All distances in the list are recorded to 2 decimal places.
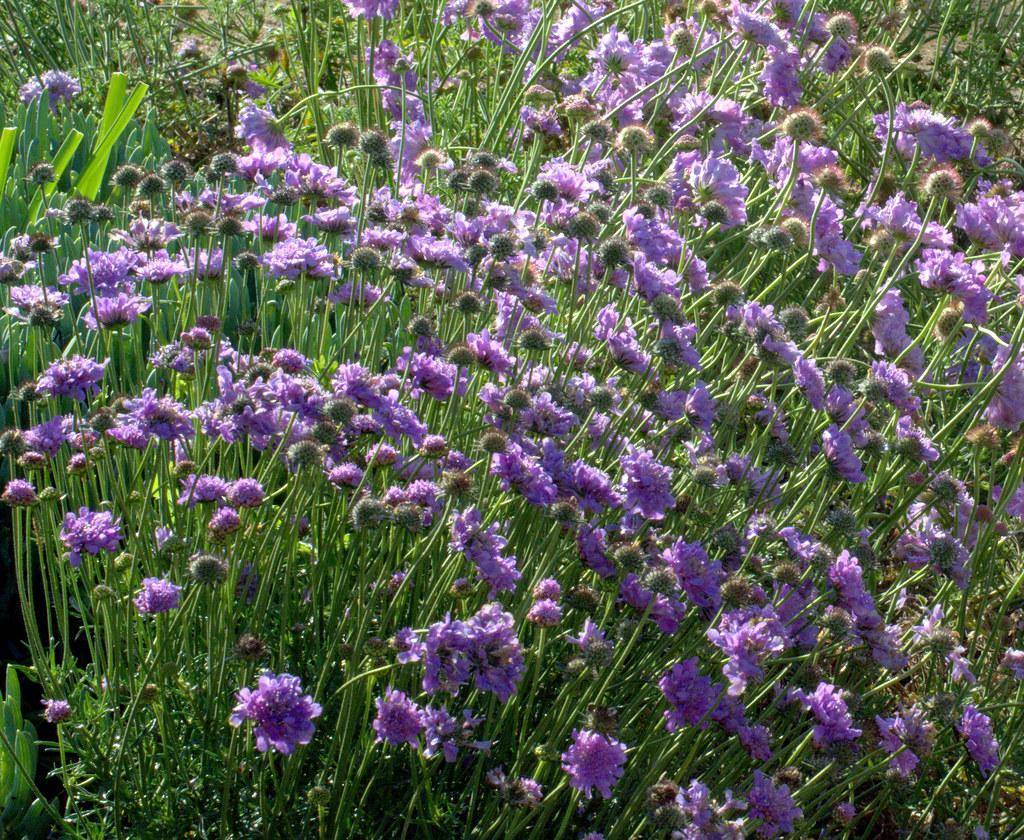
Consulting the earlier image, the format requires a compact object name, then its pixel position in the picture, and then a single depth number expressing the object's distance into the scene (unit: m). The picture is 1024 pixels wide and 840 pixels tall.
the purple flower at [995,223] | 2.84
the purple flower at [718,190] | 2.72
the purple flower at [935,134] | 3.04
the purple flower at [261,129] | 3.00
